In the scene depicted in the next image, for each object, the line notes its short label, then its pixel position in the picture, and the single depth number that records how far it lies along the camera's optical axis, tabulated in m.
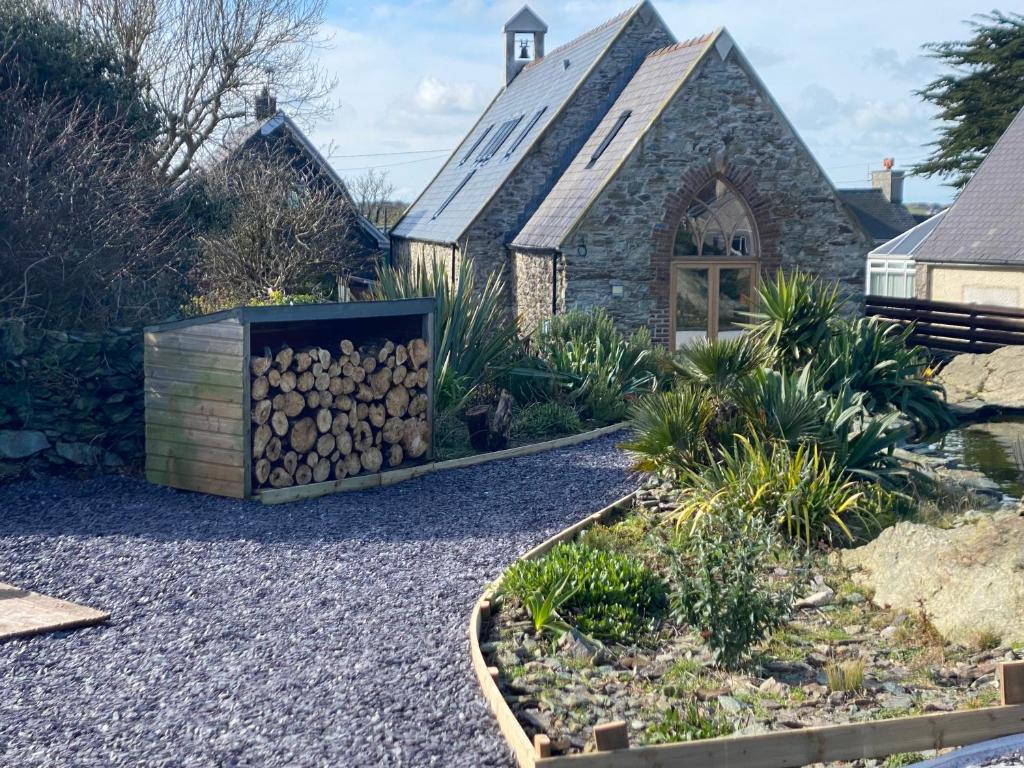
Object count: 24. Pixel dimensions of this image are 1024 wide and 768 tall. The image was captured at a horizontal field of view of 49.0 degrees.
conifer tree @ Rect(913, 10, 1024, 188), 41.78
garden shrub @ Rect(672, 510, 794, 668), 6.45
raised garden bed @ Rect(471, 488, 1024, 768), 4.85
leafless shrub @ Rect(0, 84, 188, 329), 12.13
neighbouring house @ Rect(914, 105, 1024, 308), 25.23
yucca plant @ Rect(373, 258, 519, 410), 13.81
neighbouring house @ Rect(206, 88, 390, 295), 28.61
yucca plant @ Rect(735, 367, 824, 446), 10.42
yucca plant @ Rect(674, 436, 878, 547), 9.22
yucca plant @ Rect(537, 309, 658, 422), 14.89
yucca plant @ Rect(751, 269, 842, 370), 12.72
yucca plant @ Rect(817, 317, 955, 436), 12.70
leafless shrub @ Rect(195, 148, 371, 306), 20.36
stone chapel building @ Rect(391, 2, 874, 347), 20.03
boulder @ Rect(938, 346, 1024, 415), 17.38
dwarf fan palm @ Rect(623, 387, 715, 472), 10.79
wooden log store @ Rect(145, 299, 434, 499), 10.42
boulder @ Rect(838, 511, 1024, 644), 7.03
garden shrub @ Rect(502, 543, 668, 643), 7.08
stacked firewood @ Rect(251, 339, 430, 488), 10.62
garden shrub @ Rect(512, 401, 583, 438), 13.95
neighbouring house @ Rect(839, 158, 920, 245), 50.81
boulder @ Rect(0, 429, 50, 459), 10.98
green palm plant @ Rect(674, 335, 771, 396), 11.58
